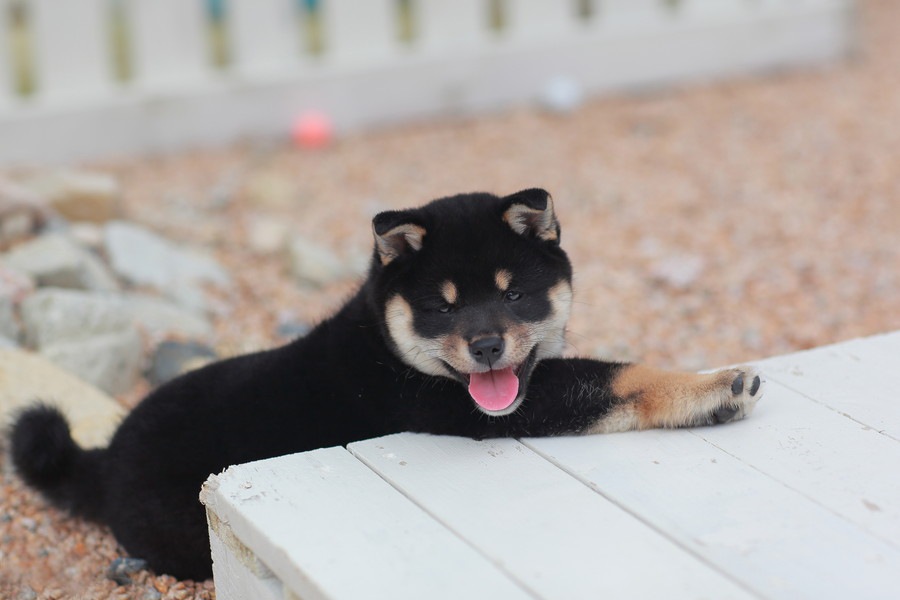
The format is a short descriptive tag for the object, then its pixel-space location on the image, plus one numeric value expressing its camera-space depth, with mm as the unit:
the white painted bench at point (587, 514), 2566
